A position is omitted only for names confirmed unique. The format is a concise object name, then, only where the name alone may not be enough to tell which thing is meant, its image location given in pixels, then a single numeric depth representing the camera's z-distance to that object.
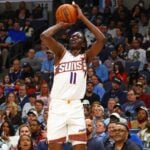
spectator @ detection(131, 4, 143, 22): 17.63
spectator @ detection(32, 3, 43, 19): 19.12
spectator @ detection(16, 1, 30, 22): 19.28
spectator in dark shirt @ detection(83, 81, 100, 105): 13.05
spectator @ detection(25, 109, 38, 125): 11.12
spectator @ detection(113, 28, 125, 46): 16.36
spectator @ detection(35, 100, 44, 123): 12.47
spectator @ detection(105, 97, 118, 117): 12.03
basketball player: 7.56
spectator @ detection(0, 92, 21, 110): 13.34
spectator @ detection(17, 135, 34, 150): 9.34
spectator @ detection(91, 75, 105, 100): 13.71
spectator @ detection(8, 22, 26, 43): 18.20
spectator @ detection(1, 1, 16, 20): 19.52
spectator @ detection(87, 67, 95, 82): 14.15
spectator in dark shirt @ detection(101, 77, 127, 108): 13.12
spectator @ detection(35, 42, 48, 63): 16.21
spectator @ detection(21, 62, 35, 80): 15.41
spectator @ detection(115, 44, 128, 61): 15.55
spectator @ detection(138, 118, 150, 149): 10.05
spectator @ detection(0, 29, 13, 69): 17.67
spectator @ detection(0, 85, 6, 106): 14.14
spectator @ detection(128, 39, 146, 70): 15.25
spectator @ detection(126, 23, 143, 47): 16.33
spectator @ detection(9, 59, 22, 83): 15.52
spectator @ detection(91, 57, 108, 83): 14.71
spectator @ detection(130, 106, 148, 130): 11.14
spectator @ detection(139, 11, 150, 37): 17.05
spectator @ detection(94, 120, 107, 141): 10.26
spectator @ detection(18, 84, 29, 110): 13.84
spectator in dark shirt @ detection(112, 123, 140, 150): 8.08
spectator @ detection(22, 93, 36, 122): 13.03
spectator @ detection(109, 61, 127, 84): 14.30
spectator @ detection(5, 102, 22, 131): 12.38
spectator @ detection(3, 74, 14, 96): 14.62
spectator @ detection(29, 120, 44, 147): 10.70
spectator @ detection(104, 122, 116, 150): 8.29
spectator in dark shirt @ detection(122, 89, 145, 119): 12.22
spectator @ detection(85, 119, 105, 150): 8.85
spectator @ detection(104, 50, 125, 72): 15.12
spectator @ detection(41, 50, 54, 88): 15.06
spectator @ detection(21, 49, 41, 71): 16.12
